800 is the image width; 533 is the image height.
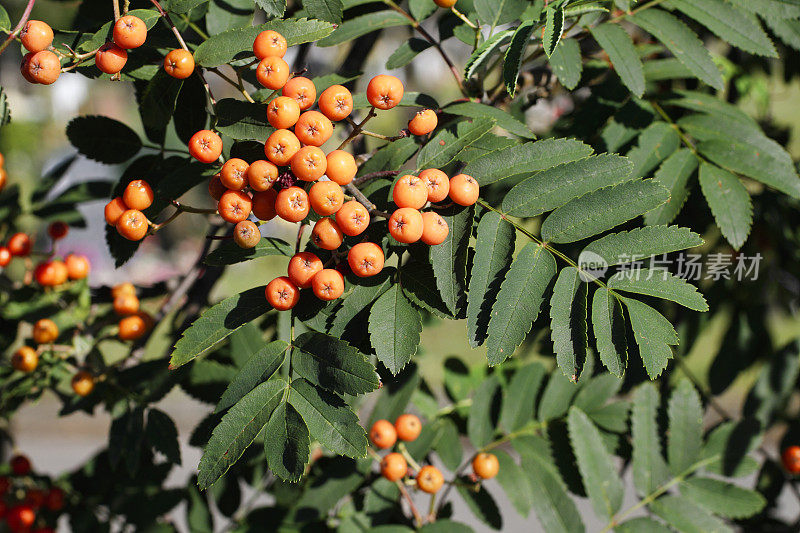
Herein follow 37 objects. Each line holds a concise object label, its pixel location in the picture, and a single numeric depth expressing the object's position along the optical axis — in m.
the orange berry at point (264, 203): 0.63
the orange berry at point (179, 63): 0.63
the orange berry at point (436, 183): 0.63
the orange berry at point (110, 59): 0.63
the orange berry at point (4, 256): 0.75
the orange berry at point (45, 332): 0.73
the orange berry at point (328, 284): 0.63
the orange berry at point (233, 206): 0.63
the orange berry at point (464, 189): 0.63
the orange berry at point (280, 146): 0.62
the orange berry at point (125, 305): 0.76
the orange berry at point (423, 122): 0.65
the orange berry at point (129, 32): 0.62
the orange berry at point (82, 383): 0.73
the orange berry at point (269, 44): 0.63
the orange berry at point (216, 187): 0.64
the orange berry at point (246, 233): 0.63
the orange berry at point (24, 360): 0.73
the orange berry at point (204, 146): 0.63
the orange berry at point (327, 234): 0.63
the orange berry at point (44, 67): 0.62
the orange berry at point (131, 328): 0.75
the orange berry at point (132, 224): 0.64
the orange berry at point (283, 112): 0.62
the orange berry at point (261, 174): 0.62
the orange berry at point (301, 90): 0.63
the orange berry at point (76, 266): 0.76
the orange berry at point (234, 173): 0.63
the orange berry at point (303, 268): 0.63
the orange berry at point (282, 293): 0.63
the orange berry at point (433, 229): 0.63
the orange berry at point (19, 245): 0.76
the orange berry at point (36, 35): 0.62
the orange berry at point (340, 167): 0.63
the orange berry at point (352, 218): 0.62
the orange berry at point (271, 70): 0.63
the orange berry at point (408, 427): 0.73
